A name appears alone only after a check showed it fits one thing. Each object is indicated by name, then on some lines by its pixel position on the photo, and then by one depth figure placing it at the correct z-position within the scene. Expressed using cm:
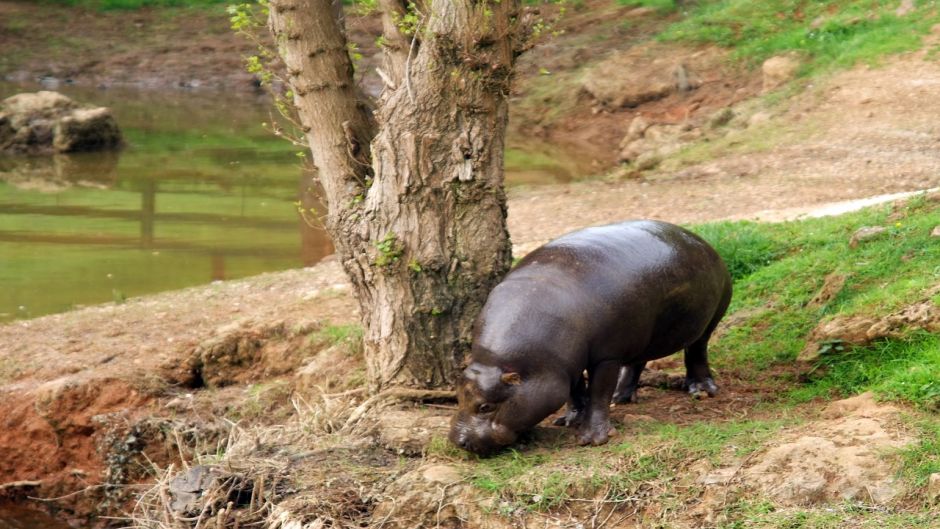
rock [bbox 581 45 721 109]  4487
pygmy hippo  1141
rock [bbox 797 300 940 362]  1282
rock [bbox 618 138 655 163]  3878
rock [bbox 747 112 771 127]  3625
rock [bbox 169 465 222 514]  1156
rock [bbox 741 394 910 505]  1033
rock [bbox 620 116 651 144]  4081
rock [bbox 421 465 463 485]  1121
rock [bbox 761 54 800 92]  4037
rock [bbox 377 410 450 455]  1219
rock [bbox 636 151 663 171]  3453
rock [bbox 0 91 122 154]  4534
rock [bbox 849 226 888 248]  1647
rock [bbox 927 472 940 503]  992
